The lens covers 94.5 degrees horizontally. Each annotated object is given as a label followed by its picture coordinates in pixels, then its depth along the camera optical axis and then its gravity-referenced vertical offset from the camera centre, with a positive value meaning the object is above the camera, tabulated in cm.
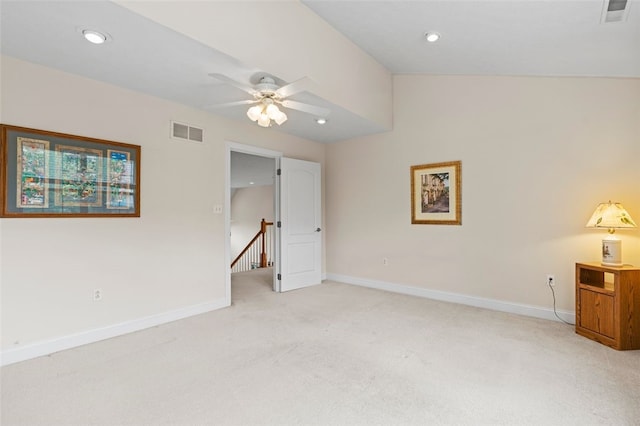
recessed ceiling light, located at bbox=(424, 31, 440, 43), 311 +189
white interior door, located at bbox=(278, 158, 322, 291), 472 -17
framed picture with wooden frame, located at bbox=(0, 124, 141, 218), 246 +37
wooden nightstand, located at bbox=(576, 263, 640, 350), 262 -87
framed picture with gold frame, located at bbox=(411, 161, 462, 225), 409 +30
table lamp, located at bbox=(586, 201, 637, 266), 277 -9
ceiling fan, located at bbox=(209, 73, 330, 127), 248 +106
